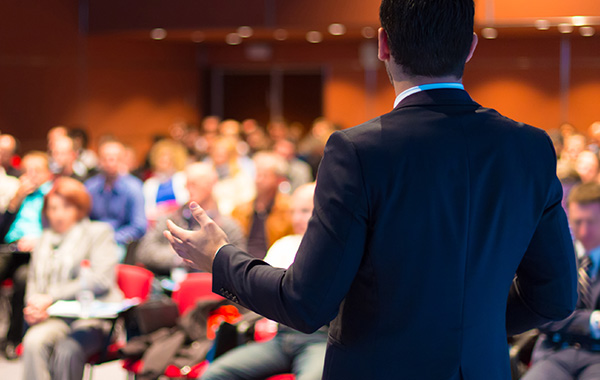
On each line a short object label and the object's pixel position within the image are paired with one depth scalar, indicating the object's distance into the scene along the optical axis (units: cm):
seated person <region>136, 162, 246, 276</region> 489
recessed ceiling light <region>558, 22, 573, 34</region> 1037
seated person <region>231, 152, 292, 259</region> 502
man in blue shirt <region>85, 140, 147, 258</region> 617
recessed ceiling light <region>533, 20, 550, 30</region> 998
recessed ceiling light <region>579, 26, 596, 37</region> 1114
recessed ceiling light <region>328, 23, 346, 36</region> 1058
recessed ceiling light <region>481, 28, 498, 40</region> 1096
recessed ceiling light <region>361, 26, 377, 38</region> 1075
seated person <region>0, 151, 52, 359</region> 539
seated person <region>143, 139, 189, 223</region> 685
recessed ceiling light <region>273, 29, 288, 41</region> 1115
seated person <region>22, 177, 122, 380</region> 378
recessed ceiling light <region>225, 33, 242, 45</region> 1203
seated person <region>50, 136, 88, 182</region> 667
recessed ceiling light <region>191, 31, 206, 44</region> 1142
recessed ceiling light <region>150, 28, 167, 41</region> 1084
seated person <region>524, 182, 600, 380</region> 296
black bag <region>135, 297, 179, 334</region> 380
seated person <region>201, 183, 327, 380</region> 320
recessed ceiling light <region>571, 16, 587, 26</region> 968
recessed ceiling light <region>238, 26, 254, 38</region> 1081
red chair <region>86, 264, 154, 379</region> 387
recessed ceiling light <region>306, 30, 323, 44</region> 1170
